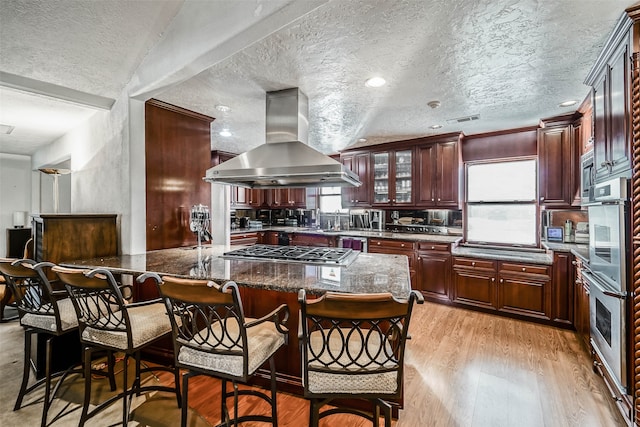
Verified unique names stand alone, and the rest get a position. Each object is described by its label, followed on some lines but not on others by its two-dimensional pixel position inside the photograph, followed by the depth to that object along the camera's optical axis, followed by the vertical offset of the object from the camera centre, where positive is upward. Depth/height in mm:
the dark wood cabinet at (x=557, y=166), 3307 +551
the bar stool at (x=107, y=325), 1466 -642
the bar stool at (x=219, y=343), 1240 -651
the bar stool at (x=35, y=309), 1689 -617
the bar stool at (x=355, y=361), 1103 -660
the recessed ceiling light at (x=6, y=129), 3809 +1193
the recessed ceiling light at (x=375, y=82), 2449 +1159
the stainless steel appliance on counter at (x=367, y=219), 5266 -125
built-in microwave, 2387 +339
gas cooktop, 2252 -365
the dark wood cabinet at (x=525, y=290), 3176 -910
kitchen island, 1649 -410
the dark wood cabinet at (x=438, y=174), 4195 +586
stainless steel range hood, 2348 +483
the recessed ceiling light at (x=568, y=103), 2929 +1134
